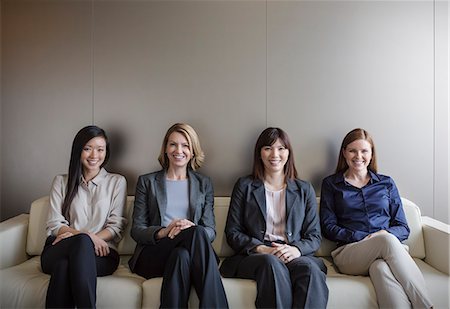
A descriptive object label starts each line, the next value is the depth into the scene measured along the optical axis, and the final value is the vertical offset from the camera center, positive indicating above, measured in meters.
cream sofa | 2.21 -0.73
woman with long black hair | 2.34 -0.37
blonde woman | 2.15 -0.45
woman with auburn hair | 2.26 -0.46
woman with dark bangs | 2.24 -0.46
